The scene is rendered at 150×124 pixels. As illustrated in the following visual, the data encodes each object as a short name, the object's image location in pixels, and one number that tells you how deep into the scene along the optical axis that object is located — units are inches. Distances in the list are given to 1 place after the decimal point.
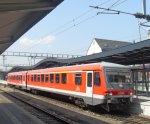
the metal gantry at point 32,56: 3160.7
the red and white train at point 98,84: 761.6
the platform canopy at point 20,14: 497.4
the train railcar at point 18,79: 1789.4
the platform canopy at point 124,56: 752.5
